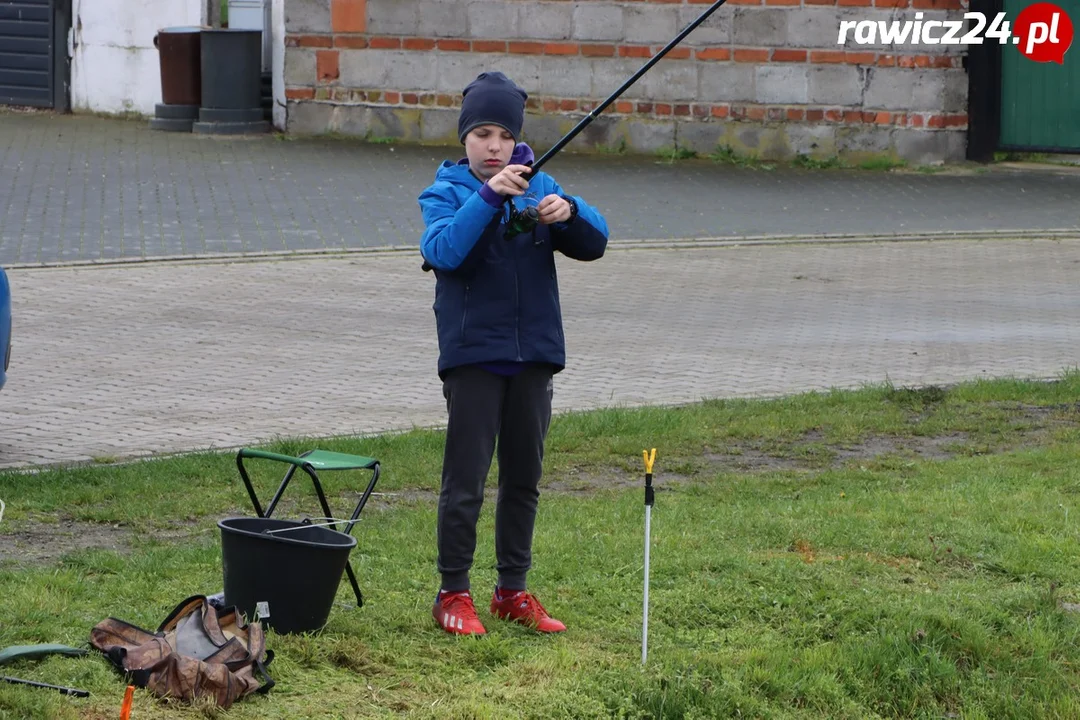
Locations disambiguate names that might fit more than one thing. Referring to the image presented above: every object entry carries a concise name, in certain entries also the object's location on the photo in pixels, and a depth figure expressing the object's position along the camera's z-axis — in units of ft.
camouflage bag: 30.27
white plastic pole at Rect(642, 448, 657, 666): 32.86
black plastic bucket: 33.17
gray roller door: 150.82
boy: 33.78
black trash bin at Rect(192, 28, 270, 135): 135.64
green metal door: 125.49
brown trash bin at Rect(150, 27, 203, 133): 136.98
